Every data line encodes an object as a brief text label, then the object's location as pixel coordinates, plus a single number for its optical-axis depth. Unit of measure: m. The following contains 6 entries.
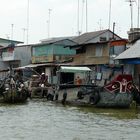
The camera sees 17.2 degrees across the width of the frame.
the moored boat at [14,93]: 27.91
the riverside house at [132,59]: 28.42
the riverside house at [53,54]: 43.56
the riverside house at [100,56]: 34.25
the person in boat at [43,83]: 33.29
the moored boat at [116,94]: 24.52
